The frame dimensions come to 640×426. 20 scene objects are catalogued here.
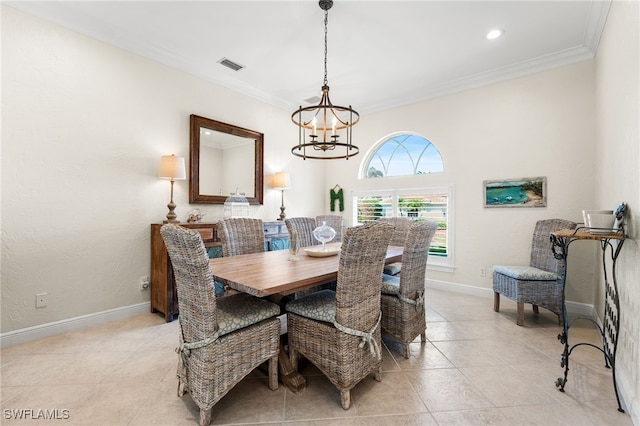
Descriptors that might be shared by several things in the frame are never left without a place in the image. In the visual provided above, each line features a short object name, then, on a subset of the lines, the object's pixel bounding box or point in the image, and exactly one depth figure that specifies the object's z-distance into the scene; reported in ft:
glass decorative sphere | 8.44
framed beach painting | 10.82
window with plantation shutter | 13.20
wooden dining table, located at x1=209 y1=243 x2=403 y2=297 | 5.10
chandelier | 7.84
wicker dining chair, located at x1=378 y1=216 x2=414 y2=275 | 10.84
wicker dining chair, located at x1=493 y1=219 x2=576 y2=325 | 8.87
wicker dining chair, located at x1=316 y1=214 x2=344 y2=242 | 12.85
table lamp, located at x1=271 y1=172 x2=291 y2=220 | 14.19
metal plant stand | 5.32
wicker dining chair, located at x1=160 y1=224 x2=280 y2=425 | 4.69
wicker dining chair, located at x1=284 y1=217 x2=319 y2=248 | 11.16
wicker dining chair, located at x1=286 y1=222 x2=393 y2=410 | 5.08
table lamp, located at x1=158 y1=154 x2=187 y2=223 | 9.87
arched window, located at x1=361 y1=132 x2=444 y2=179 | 13.92
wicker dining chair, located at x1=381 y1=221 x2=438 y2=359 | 6.88
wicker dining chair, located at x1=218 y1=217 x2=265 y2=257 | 8.57
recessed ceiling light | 9.06
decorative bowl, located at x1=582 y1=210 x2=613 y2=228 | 5.74
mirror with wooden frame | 11.38
